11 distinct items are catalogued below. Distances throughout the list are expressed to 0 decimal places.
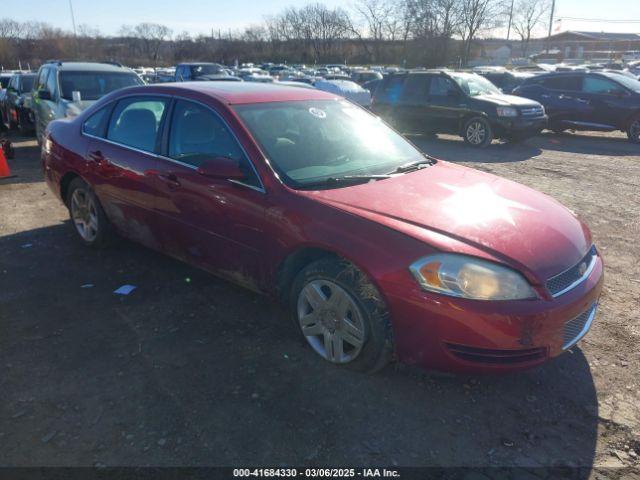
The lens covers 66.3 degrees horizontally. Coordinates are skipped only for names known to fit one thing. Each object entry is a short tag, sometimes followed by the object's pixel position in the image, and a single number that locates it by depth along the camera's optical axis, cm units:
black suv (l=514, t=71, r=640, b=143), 1224
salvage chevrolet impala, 259
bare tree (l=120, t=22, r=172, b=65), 7956
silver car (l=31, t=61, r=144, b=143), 879
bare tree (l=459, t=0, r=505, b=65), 5466
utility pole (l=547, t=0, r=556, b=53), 5429
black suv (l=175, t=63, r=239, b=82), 1943
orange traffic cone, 812
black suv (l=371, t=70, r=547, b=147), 1119
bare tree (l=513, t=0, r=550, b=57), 7422
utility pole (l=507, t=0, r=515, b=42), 5975
